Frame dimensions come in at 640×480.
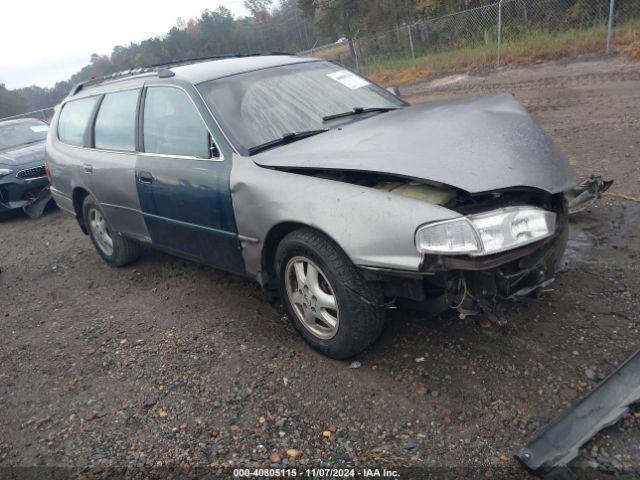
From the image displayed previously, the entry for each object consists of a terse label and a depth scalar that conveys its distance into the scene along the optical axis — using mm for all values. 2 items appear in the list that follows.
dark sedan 7891
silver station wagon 2453
